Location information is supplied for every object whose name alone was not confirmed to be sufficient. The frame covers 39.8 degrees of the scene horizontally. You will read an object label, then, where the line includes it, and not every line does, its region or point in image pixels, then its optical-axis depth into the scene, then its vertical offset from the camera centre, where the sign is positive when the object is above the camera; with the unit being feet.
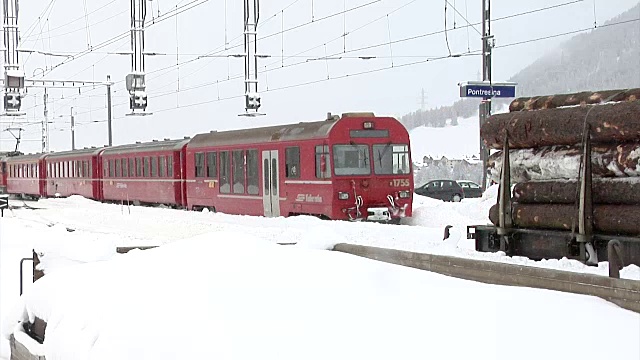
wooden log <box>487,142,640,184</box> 30.81 -0.11
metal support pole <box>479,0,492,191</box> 84.53 +10.61
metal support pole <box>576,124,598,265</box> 31.55 -1.81
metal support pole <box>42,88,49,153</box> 206.49 +10.59
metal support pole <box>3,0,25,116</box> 99.76 +12.56
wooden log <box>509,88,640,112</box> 32.30 +2.33
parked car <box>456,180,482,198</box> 171.74 -5.53
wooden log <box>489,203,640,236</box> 30.83 -2.20
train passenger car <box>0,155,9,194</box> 191.86 -0.32
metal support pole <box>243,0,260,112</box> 86.58 +10.33
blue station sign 81.00 +6.62
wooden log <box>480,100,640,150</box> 30.40 +1.28
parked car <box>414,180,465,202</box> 160.56 -5.22
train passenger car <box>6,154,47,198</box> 160.76 -1.16
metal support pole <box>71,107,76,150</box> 218.32 +8.30
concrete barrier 18.38 -2.85
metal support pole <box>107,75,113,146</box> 155.38 +10.13
